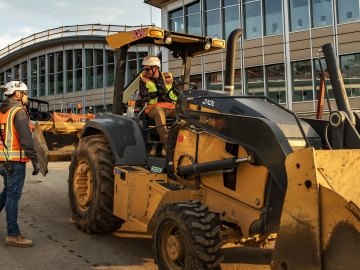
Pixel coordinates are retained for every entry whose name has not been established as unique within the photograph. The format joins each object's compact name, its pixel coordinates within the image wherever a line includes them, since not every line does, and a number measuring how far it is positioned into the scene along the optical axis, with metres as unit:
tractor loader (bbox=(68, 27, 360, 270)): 3.32
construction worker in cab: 6.13
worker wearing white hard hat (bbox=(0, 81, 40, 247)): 5.73
